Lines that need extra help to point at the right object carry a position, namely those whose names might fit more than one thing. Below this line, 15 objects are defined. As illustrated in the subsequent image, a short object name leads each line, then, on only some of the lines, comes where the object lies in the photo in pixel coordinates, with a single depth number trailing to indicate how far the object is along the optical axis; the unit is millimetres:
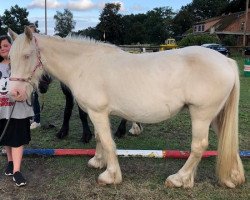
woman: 2945
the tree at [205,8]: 70455
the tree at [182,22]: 61766
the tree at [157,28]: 62035
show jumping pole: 3471
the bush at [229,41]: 34063
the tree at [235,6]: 53346
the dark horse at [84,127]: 4124
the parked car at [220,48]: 22858
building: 41409
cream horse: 2662
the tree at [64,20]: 68306
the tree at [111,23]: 55854
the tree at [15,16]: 46806
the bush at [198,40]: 30258
